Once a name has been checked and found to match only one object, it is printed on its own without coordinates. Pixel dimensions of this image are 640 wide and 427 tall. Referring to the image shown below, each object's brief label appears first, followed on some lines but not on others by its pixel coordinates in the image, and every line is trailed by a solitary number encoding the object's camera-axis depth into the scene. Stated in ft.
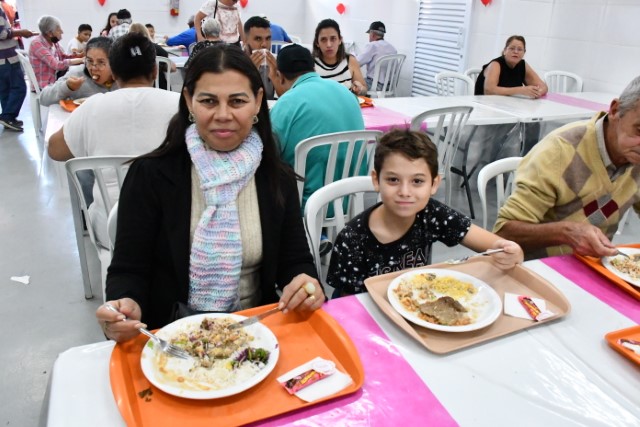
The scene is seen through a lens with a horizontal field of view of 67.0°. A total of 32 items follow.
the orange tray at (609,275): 4.09
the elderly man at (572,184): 4.88
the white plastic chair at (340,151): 7.35
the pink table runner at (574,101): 12.64
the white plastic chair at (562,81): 15.19
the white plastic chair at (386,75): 18.22
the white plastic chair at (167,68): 14.39
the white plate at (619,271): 4.19
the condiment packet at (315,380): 2.86
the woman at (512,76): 13.48
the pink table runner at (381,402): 2.73
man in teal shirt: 7.63
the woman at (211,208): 4.14
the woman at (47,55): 17.83
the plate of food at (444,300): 3.55
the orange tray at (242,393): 2.68
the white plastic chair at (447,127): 9.51
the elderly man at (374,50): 19.29
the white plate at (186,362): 2.77
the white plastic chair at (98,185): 6.15
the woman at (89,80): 10.03
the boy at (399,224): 4.64
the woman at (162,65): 13.46
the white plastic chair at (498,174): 6.04
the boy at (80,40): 21.62
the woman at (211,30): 14.53
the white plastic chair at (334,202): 5.18
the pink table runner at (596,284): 3.96
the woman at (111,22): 21.63
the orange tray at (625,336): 3.24
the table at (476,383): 2.76
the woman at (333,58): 12.82
